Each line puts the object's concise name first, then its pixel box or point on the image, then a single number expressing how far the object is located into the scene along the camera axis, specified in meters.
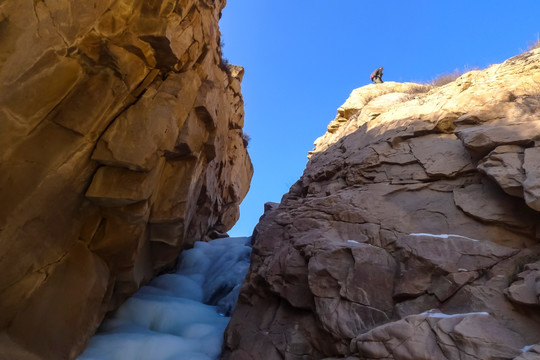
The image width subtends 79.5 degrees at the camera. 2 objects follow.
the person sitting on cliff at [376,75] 17.73
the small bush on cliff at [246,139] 22.52
